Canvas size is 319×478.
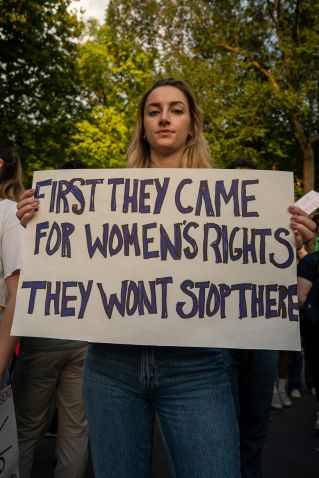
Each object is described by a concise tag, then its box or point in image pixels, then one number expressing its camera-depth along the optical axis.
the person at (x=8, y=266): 1.71
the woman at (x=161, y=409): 1.36
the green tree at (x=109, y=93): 16.84
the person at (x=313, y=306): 3.13
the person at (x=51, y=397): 2.52
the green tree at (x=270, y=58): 15.31
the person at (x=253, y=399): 2.42
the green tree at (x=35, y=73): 12.26
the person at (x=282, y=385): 4.85
